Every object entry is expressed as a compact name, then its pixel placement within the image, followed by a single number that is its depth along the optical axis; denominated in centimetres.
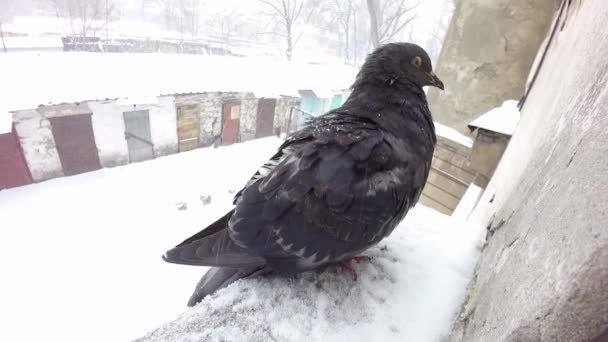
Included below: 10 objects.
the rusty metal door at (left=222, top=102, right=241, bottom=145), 1088
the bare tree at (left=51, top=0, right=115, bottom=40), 1908
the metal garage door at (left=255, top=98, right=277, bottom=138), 1193
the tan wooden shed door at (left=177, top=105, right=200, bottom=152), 990
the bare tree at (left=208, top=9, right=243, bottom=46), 3022
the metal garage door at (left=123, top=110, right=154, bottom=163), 892
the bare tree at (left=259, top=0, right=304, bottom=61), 2028
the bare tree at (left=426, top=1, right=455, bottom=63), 2332
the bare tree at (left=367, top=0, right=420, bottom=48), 1755
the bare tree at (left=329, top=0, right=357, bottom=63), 2236
